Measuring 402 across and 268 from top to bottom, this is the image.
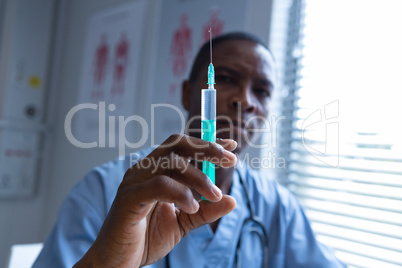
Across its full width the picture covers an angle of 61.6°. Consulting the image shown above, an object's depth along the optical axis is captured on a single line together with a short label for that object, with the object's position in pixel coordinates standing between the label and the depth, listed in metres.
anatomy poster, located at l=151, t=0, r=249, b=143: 1.45
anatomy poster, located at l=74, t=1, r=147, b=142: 1.86
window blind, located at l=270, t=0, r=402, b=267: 1.07
